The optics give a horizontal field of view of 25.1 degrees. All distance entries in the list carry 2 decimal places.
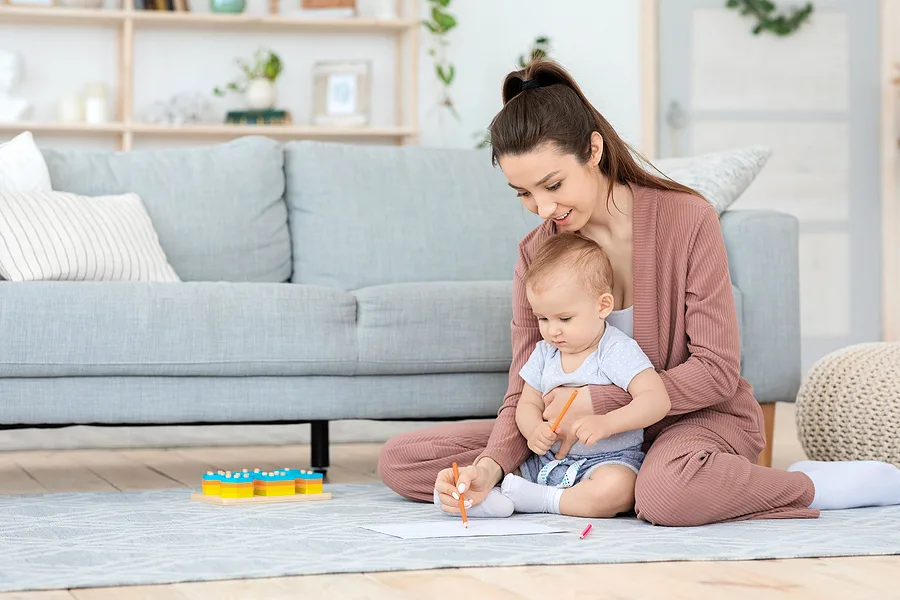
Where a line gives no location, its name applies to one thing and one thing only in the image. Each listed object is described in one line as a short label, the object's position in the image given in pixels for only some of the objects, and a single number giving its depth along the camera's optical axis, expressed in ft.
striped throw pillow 14.18
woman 10.66
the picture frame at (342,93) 26.63
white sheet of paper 9.81
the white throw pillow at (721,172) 15.53
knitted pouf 13.13
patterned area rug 8.58
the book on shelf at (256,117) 26.02
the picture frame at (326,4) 26.38
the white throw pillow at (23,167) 15.63
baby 10.88
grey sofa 13.06
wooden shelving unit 25.12
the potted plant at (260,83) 26.10
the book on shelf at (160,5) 25.61
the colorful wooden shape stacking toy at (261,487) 12.17
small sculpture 24.74
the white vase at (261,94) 26.08
